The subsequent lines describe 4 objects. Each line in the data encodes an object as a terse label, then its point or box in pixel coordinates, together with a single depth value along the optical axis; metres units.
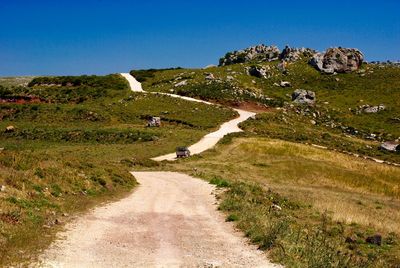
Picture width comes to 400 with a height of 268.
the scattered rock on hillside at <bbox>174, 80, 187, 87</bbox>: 120.56
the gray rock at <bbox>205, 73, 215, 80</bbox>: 124.25
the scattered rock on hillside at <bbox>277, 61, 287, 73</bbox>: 135.95
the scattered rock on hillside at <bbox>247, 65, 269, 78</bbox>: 129.25
